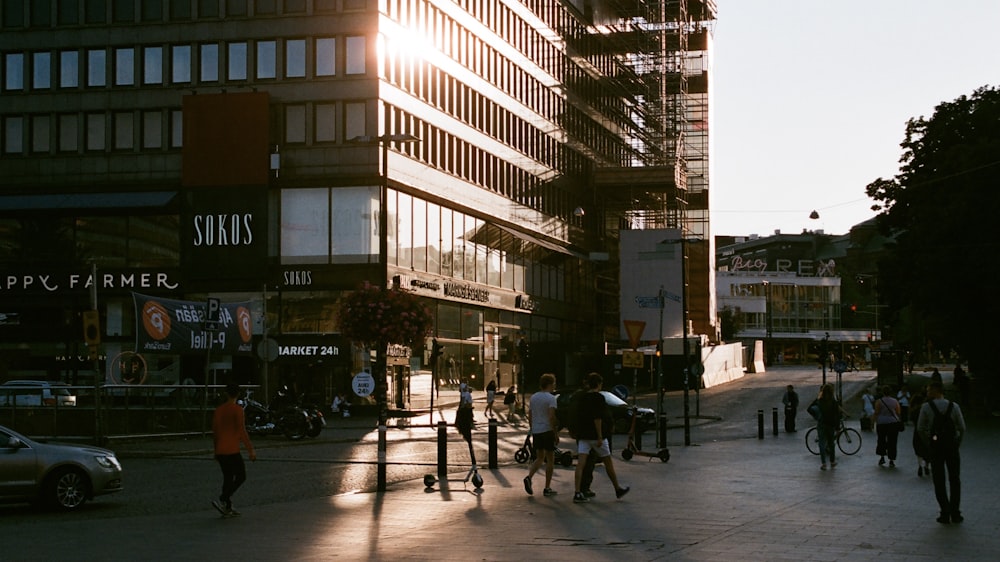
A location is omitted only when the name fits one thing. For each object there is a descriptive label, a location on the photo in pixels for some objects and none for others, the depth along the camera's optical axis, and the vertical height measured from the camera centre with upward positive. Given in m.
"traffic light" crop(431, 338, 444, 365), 47.94 +0.01
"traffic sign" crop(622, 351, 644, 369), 35.34 -0.23
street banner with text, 34.44 +0.74
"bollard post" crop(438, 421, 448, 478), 22.00 -1.74
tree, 49.22 +4.89
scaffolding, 84.83 +17.43
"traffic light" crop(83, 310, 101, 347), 28.98 +0.60
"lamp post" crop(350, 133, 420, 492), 20.45 +3.51
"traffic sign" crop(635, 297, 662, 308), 39.00 +1.54
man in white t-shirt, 19.47 -1.09
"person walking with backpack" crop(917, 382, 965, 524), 15.41 -1.16
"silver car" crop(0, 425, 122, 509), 17.42 -1.64
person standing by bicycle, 25.55 -1.46
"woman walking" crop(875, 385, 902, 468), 26.17 -1.60
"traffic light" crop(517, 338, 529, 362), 56.00 +0.11
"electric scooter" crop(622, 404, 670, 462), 26.44 -2.12
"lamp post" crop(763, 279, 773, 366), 136.76 +2.72
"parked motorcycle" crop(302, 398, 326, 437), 37.78 -2.06
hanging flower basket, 40.06 +1.12
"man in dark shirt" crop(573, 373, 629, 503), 18.39 -1.14
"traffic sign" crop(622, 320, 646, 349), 32.84 +0.54
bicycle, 30.22 -2.21
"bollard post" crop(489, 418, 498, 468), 24.35 -1.81
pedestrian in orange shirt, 16.42 -1.12
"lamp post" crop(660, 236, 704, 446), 34.47 -0.10
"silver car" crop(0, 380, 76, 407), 30.33 -0.98
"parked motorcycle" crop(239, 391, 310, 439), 37.31 -1.96
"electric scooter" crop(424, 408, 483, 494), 20.19 -1.87
